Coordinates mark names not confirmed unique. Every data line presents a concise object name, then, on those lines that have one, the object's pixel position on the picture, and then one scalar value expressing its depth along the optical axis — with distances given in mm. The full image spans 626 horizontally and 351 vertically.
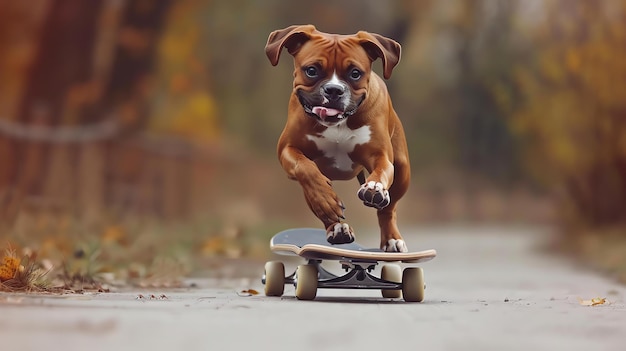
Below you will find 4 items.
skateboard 10498
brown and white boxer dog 10305
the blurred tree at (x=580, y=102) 22578
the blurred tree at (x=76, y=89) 23000
